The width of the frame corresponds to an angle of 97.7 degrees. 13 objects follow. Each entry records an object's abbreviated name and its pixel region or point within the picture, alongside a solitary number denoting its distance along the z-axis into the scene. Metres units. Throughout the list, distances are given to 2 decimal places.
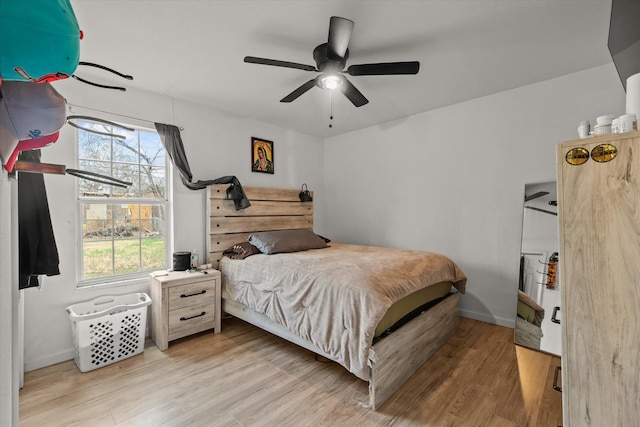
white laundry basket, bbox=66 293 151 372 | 2.22
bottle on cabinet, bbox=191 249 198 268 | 3.02
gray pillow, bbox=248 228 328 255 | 3.09
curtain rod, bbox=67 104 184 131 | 2.49
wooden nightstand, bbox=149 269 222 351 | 2.58
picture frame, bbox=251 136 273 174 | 3.80
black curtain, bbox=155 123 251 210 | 2.96
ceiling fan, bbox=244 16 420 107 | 1.72
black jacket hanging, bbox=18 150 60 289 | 1.63
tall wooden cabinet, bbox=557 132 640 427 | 1.14
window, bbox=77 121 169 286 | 2.62
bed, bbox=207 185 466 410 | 1.84
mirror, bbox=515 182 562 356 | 2.55
